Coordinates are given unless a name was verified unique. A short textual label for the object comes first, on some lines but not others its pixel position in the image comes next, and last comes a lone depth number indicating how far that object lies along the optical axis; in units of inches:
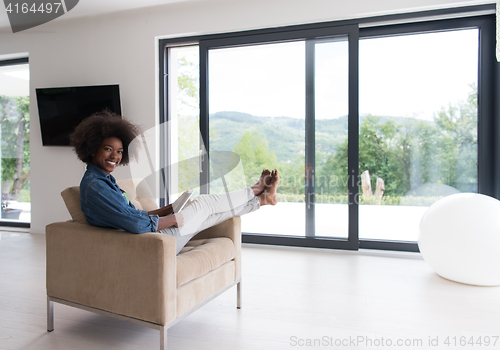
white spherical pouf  94.8
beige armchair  61.0
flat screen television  155.5
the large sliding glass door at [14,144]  184.9
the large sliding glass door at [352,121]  128.0
